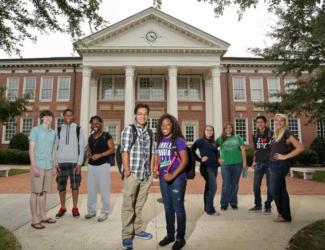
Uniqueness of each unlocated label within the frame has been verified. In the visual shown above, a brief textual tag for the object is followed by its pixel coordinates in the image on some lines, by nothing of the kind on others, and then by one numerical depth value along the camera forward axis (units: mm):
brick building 23391
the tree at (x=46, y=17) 5594
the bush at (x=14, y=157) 22344
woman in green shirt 6016
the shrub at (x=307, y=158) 23062
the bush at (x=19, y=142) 24420
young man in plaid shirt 3781
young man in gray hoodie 5305
